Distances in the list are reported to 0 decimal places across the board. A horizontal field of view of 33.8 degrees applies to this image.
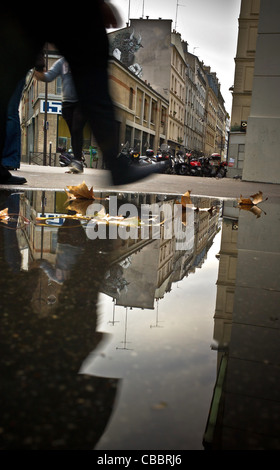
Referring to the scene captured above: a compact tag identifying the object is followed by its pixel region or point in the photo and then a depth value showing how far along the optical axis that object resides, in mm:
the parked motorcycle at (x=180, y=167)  22188
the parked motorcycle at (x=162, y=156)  20197
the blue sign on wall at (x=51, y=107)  30531
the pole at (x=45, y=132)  24938
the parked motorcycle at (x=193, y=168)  22109
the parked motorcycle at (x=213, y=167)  24031
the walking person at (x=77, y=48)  2027
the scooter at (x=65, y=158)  22188
